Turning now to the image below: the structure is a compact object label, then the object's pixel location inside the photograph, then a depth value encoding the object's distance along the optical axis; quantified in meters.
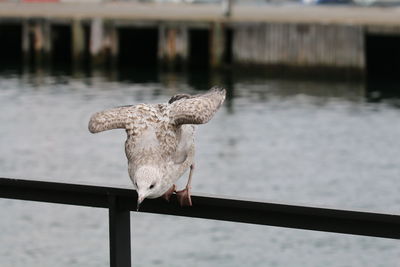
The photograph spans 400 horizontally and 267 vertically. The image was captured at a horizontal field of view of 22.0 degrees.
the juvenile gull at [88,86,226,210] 4.66
